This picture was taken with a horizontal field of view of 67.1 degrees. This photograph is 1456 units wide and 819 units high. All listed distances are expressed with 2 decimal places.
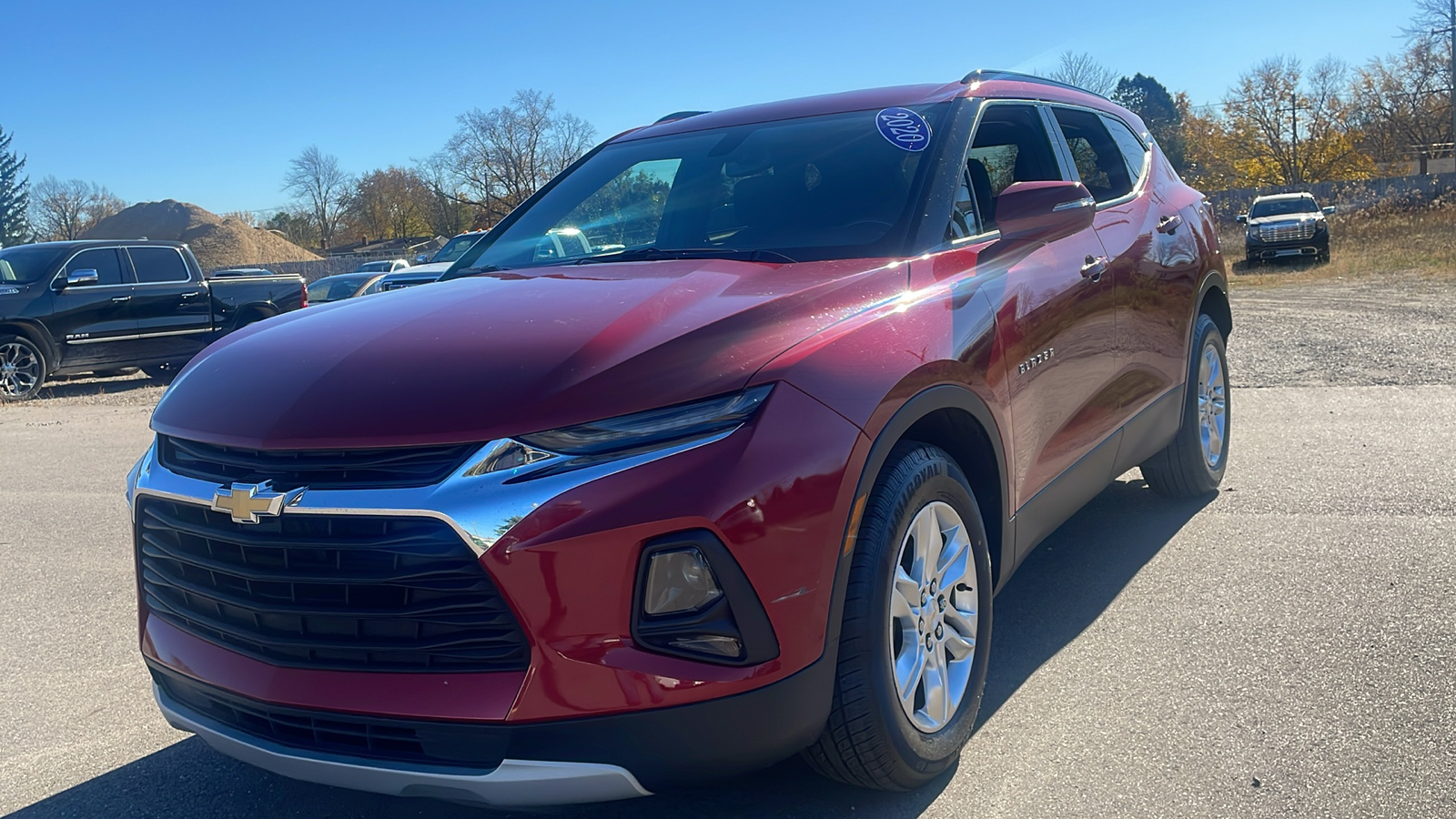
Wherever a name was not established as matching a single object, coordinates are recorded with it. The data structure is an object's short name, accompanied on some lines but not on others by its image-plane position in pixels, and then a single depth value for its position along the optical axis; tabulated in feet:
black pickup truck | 41.65
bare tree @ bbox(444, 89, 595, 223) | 264.52
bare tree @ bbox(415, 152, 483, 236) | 295.28
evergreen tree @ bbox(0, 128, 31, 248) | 296.30
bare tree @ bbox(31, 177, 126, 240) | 338.95
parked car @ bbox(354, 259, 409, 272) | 114.44
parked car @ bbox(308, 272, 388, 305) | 77.71
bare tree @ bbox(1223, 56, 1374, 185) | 210.79
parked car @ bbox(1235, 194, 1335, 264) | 81.10
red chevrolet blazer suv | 6.93
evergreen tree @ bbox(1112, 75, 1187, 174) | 265.95
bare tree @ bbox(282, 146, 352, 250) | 360.28
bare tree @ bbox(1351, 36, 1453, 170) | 192.65
